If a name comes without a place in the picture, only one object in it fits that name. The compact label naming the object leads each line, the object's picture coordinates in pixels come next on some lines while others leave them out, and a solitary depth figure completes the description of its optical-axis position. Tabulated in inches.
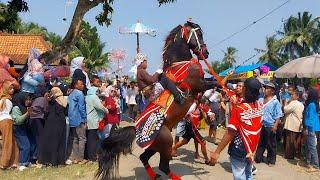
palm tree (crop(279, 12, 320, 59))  1600.1
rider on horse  203.7
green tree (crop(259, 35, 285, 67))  1674.9
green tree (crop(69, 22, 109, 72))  1416.7
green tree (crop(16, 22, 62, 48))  1578.4
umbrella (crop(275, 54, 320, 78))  411.1
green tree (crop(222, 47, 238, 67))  2620.4
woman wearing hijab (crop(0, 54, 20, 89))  279.8
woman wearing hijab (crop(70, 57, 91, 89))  267.3
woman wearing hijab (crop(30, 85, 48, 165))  265.9
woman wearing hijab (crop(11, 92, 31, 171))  266.8
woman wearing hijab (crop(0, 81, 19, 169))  262.8
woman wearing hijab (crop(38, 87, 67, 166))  264.4
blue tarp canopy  738.2
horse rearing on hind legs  203.0
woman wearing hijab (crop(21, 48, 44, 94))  279.0
